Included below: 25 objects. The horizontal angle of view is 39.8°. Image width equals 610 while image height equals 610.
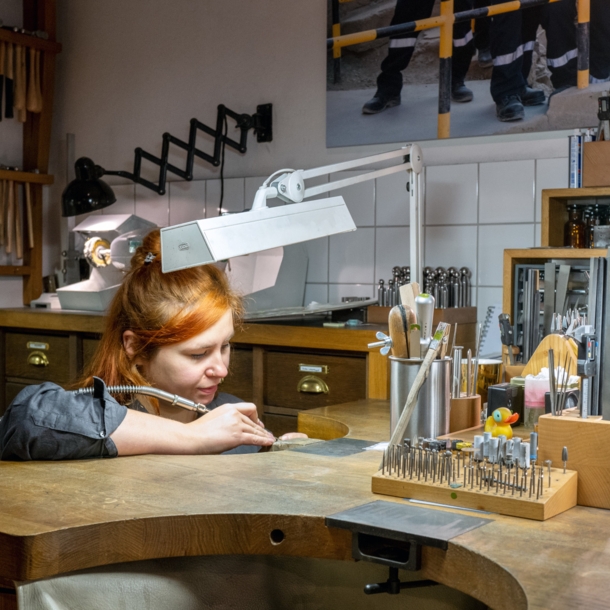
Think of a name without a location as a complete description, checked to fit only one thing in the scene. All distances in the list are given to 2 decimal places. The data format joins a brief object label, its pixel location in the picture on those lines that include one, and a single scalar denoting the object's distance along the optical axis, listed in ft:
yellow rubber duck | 4.05
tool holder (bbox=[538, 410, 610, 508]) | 3.57
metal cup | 4.32
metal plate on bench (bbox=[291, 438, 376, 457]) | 4.50
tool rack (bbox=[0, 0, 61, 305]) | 12.51
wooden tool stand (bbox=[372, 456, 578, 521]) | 3.34
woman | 4.22
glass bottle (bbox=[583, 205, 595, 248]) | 7.63
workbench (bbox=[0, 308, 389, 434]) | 8.07
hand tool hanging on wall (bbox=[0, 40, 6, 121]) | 11.71
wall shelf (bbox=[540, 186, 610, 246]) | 7.32
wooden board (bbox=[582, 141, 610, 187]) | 7.20
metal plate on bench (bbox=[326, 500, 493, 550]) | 3.07
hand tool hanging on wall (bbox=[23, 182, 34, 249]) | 12.41
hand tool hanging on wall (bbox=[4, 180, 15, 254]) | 12.09
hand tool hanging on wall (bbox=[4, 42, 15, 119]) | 11.87
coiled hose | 4.54
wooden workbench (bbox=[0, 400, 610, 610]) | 2.81
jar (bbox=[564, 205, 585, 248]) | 7.72
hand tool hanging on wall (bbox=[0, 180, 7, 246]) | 11.98
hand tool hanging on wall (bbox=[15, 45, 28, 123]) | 12.06
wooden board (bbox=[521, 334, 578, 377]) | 5.17
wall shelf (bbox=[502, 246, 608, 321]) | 7.22
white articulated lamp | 3.76
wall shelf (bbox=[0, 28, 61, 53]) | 11.71
